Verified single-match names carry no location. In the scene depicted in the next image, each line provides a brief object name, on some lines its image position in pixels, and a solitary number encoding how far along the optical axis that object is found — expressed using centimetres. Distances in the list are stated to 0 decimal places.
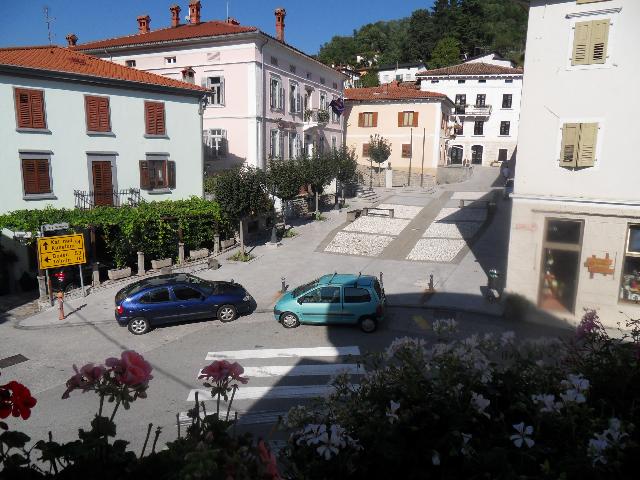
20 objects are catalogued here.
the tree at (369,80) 7212
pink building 2855
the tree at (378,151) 4125
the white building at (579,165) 1334
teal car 1387
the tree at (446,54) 6768
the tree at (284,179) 2517
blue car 1409
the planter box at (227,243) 2330
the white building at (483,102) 4969
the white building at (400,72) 7312
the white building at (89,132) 1934
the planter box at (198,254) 2178
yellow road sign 1622
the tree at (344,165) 3153
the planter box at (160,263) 2039
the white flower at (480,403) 337
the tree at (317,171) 2683
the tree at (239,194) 2164
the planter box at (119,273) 1912
